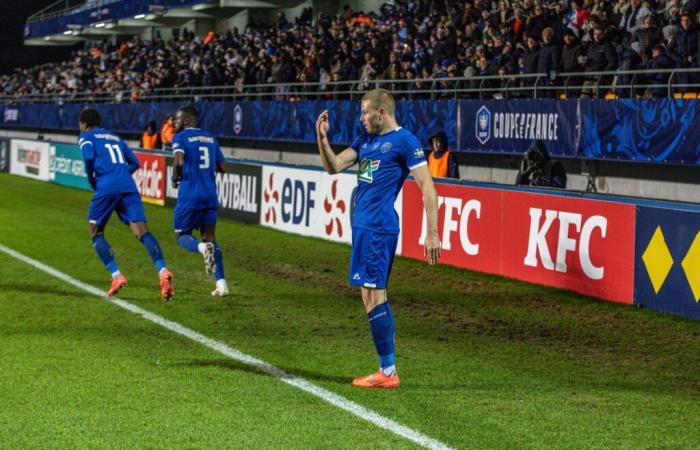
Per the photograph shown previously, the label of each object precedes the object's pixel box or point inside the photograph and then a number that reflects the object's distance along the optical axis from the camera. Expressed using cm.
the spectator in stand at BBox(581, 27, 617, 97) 1797
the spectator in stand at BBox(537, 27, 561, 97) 1917
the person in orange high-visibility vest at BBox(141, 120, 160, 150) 3012
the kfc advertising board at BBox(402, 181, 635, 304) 1188
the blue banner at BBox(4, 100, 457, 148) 2250
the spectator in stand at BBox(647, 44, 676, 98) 1694
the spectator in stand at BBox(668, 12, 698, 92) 1661
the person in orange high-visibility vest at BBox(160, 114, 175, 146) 2920
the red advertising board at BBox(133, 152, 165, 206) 2597
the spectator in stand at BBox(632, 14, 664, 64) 1742
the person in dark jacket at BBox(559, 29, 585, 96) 1870
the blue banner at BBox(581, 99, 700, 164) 1596
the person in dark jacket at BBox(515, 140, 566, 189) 1579
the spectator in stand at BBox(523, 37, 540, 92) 1962
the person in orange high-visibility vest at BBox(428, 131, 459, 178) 1769
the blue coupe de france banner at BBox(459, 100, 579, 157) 1857
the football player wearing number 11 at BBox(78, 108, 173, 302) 1184
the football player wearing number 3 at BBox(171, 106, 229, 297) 1210
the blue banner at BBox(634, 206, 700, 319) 1070
